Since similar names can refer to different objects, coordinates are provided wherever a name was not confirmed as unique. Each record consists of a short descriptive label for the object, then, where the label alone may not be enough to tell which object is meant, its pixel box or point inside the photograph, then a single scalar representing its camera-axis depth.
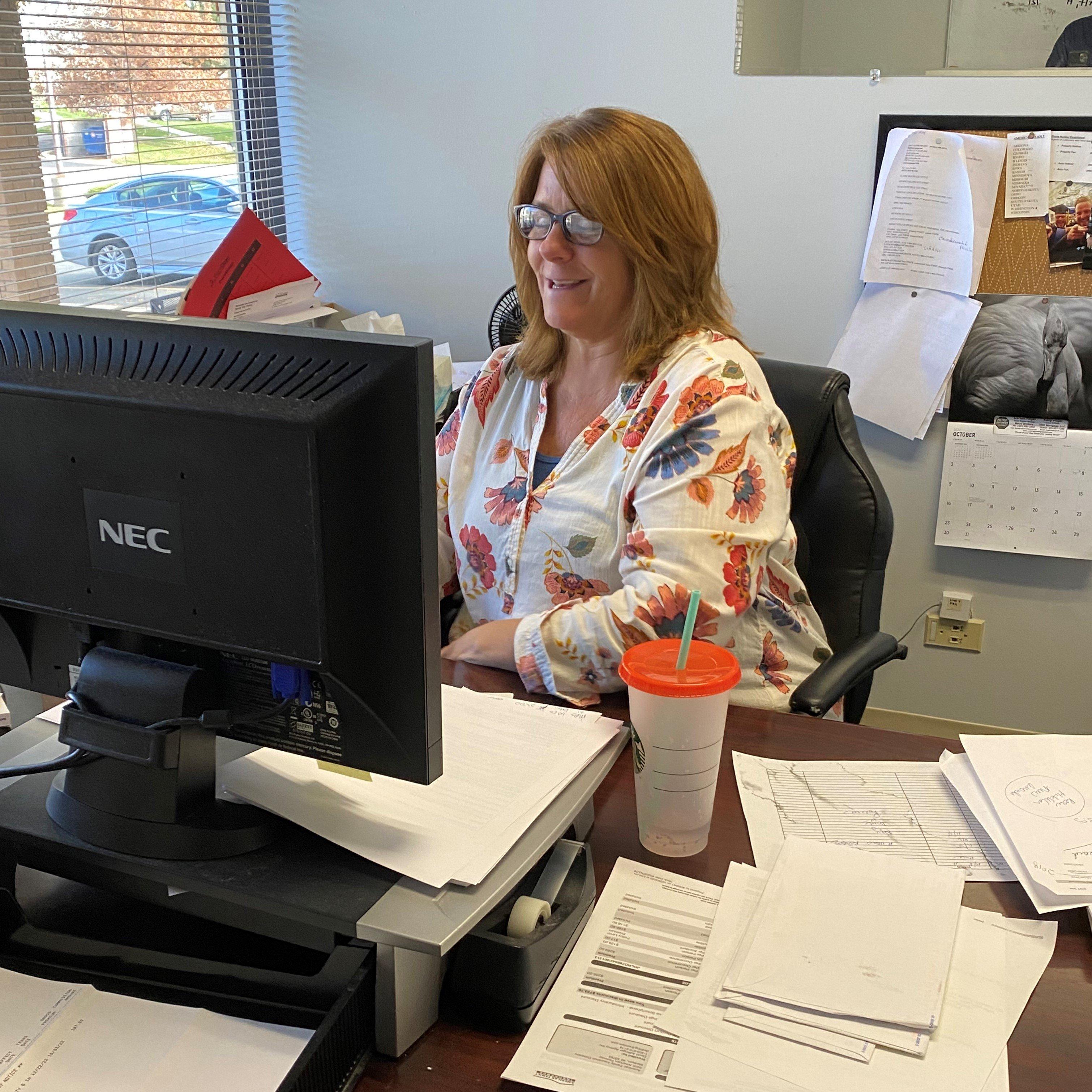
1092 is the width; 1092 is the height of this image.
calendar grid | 2.47
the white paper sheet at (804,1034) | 0.81
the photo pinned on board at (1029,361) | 2.40
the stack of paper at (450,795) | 0.89
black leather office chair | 1.69
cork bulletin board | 2.34
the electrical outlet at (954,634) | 2.65
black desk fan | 2.43
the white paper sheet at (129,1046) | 0.79
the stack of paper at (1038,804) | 0.98
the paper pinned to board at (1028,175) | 2.30
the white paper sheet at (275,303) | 2.43
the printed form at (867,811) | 1.04
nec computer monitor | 0.80
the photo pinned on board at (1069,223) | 2.31
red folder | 2.32
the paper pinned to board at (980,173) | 2.33
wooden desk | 0.81
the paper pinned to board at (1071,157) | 2.28
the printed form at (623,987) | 0.80
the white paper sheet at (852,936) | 0.85
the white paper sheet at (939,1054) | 0.79
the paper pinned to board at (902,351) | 2.45
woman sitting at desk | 1.45
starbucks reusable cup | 0.99
